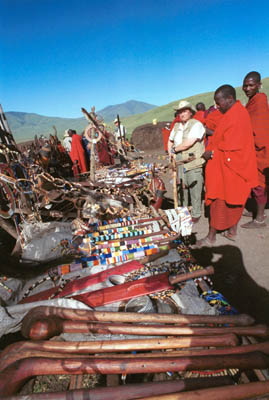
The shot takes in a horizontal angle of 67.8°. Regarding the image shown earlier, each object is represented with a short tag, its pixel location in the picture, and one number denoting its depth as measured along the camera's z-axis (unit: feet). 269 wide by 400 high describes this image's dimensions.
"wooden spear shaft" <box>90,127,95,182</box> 14.09
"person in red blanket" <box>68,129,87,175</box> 24.38
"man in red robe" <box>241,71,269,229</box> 11.25
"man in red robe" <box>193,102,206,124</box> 16.42
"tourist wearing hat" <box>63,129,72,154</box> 28.08
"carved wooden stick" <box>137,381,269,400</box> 2.89
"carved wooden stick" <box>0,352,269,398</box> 3.43
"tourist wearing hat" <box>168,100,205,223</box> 11.71
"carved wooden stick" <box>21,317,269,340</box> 4.12
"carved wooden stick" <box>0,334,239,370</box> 3.91
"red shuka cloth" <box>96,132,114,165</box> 25.35
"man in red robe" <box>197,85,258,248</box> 9.50
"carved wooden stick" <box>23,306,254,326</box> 4.39
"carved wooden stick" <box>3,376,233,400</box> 3.07
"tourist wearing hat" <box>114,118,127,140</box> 25.94
